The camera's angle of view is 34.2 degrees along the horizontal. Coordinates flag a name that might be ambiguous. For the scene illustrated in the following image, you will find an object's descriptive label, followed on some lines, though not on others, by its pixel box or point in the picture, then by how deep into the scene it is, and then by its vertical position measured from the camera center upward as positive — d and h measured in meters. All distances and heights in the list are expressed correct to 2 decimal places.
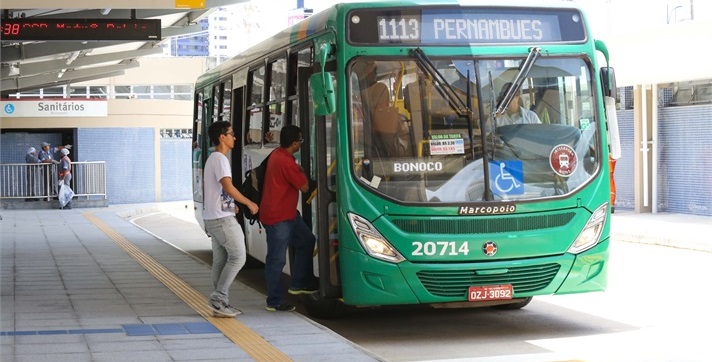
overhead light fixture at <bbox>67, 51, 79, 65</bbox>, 30.41 +2.83
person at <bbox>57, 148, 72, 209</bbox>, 33.13 -0.15
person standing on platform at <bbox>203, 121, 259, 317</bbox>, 10.07 -0.37
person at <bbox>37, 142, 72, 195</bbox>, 33.62 +0.12
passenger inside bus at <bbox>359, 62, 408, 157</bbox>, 9.74 +0.36
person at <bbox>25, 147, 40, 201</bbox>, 33.56 -0.37
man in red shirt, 10.38 -0.56
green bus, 9.66 +0.04
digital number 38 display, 18.52 +2.20
